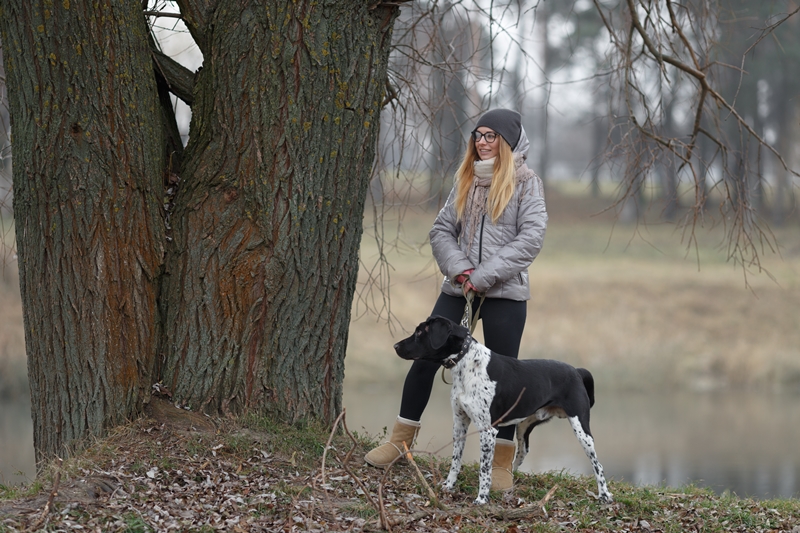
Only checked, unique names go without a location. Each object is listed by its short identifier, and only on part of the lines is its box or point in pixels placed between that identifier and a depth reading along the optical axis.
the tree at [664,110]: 10.30
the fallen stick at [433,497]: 7.29
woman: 8.34
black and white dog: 7.77
